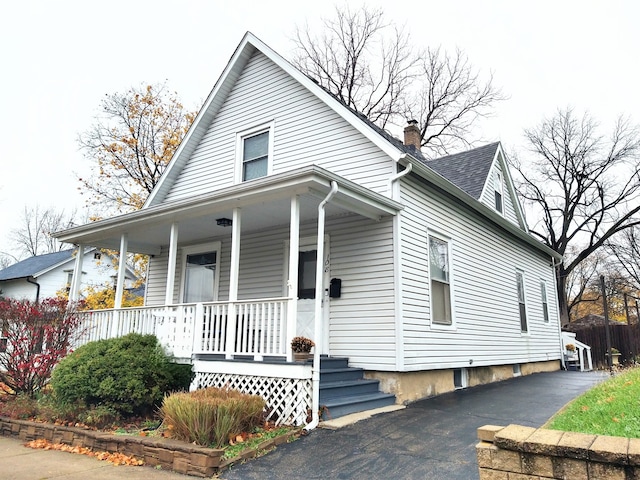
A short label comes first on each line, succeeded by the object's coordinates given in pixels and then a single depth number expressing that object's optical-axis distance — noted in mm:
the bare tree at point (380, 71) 24922
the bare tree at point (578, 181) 25469
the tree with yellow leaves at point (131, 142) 19422
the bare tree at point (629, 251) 32906
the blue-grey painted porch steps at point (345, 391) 6246
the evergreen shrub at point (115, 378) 6184
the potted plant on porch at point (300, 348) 6125
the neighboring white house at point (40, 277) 25719
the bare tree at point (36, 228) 39625
